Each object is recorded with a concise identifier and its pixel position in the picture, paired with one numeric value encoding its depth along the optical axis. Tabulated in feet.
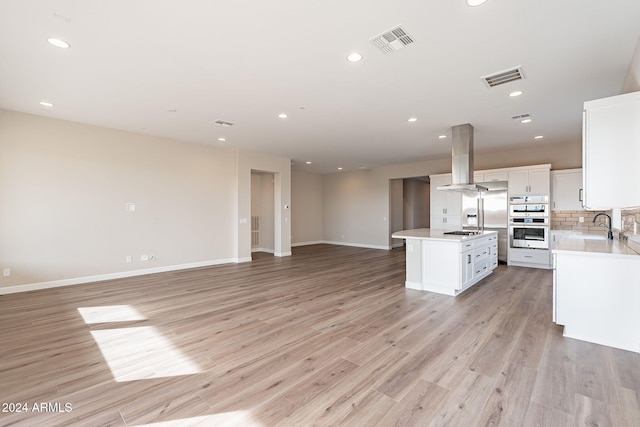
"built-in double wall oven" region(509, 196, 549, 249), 20.85
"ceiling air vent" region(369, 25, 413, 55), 8.36
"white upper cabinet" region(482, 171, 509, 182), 22.36
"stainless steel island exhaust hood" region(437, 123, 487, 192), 17.16
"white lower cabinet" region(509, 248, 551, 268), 20.88
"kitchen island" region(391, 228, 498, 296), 14.67
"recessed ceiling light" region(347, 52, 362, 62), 9.53
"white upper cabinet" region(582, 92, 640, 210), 8.65
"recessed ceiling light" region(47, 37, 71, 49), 8.72
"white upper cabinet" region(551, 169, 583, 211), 20.36
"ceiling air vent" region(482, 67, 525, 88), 10.77
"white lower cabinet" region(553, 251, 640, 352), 8.63
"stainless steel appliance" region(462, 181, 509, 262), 23.20
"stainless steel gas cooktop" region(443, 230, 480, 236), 17.25
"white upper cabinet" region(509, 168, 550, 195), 20.70
